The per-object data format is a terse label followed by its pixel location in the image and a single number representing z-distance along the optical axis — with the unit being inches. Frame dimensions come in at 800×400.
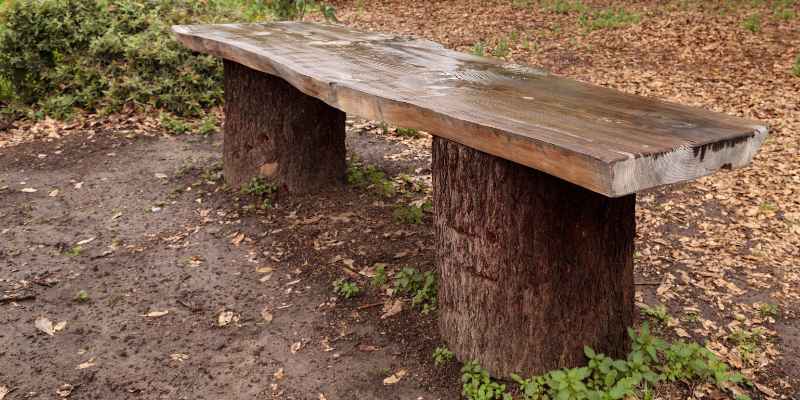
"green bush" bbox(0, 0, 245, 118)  248.7
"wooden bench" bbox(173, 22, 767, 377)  80.2
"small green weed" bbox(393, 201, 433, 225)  166.6
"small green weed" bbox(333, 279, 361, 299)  136.6
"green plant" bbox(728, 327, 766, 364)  117.7
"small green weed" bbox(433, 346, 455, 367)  113.3
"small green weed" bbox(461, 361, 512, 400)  104.2
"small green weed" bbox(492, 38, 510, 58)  346.9
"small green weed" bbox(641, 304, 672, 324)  126.5
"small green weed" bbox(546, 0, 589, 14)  446.3
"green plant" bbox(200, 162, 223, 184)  199.9
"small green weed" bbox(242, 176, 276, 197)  183.2
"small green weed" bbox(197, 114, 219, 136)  238.8
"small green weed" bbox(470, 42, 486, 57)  331.9
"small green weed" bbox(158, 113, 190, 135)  239.6
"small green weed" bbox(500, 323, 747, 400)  100.7
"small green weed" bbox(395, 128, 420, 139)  234.8
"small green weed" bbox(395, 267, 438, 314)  130.5
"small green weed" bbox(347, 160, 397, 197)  185.6
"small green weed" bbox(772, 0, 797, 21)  390.4
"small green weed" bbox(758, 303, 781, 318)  131.0
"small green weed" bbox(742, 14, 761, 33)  367.6
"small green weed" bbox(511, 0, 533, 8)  469.1
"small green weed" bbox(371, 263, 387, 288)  139.8
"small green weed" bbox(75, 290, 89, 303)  138.0
